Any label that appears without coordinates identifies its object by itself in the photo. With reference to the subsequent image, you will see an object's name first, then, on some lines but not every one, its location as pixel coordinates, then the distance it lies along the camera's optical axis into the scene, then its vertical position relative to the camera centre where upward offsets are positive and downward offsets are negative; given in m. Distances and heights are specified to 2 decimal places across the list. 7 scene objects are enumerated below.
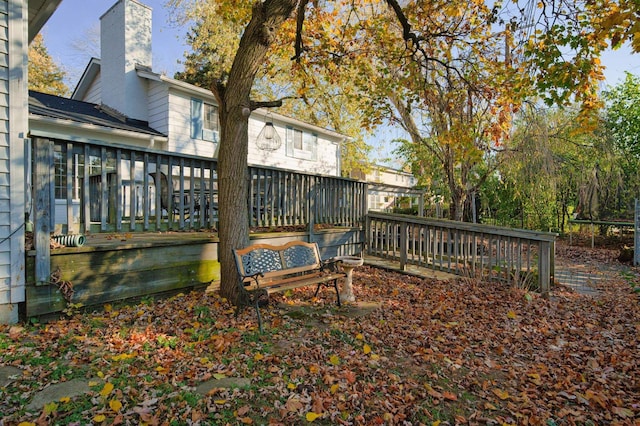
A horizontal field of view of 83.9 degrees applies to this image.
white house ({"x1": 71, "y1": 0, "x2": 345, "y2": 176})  10.48 +3.45
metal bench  4.12 -0.81
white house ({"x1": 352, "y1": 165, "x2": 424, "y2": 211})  11.93 +0.65
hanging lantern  10.35 +2.14
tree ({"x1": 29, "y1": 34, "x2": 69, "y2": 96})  20.34 +7.90
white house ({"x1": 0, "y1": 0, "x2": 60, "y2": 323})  3.30 +0.50
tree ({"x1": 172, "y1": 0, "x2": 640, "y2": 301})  4.44 +2.64
